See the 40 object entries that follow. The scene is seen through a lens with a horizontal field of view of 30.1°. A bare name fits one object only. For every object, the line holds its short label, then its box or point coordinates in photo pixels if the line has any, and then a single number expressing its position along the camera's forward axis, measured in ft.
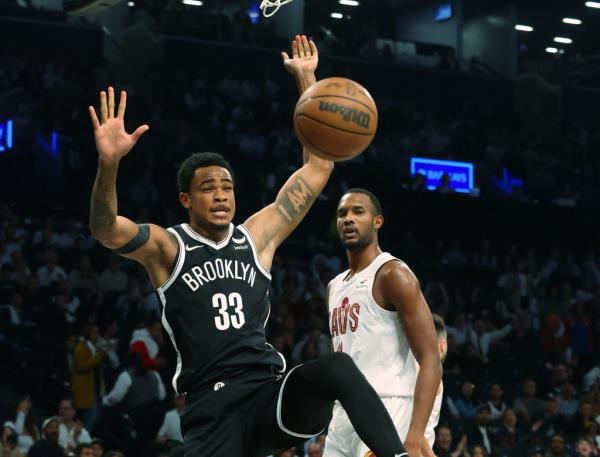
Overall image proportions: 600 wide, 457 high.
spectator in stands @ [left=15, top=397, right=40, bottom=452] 35.86
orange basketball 19.06
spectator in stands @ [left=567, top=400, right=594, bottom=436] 47.06
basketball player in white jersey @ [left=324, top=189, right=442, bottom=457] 19.26
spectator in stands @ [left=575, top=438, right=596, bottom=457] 43.42
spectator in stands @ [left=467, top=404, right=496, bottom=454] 43.27
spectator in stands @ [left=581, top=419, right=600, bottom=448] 44.51
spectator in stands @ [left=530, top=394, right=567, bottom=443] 45.98
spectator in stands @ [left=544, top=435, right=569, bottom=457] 43.83
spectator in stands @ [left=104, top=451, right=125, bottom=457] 33.40
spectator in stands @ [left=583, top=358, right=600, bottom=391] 52.27
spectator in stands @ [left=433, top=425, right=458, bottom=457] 40.49
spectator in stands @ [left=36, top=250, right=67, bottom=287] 44.80
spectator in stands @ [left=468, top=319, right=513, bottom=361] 51.93
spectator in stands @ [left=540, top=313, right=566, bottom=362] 55.06
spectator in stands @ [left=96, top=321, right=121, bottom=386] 40.57
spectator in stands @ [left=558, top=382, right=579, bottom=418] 49.70
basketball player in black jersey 15.66
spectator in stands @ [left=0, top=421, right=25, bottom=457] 34.17
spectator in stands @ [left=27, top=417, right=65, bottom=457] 33.09
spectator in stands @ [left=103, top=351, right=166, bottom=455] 38.52
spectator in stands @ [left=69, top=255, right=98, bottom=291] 45.24
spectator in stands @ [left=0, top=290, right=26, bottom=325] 41.88
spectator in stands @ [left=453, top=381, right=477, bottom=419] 45.93
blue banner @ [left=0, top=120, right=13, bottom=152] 58.39
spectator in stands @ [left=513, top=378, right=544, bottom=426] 48.08
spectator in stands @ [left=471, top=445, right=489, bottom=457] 40.60
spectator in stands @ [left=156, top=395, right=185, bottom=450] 38.53
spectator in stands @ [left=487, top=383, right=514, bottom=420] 45.75
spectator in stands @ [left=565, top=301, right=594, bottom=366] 55.52
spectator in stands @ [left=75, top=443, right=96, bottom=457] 33.55
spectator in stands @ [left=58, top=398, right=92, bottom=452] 36.09
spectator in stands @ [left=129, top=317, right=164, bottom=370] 40.57
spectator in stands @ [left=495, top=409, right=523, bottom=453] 43.68
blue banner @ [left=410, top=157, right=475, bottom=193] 71.41
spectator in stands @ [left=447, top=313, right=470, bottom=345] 51.21
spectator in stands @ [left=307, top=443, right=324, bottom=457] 37.88
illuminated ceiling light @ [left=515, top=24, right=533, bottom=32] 103.87
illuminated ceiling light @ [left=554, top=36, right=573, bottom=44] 107.04
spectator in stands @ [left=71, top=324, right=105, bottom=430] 39.24
